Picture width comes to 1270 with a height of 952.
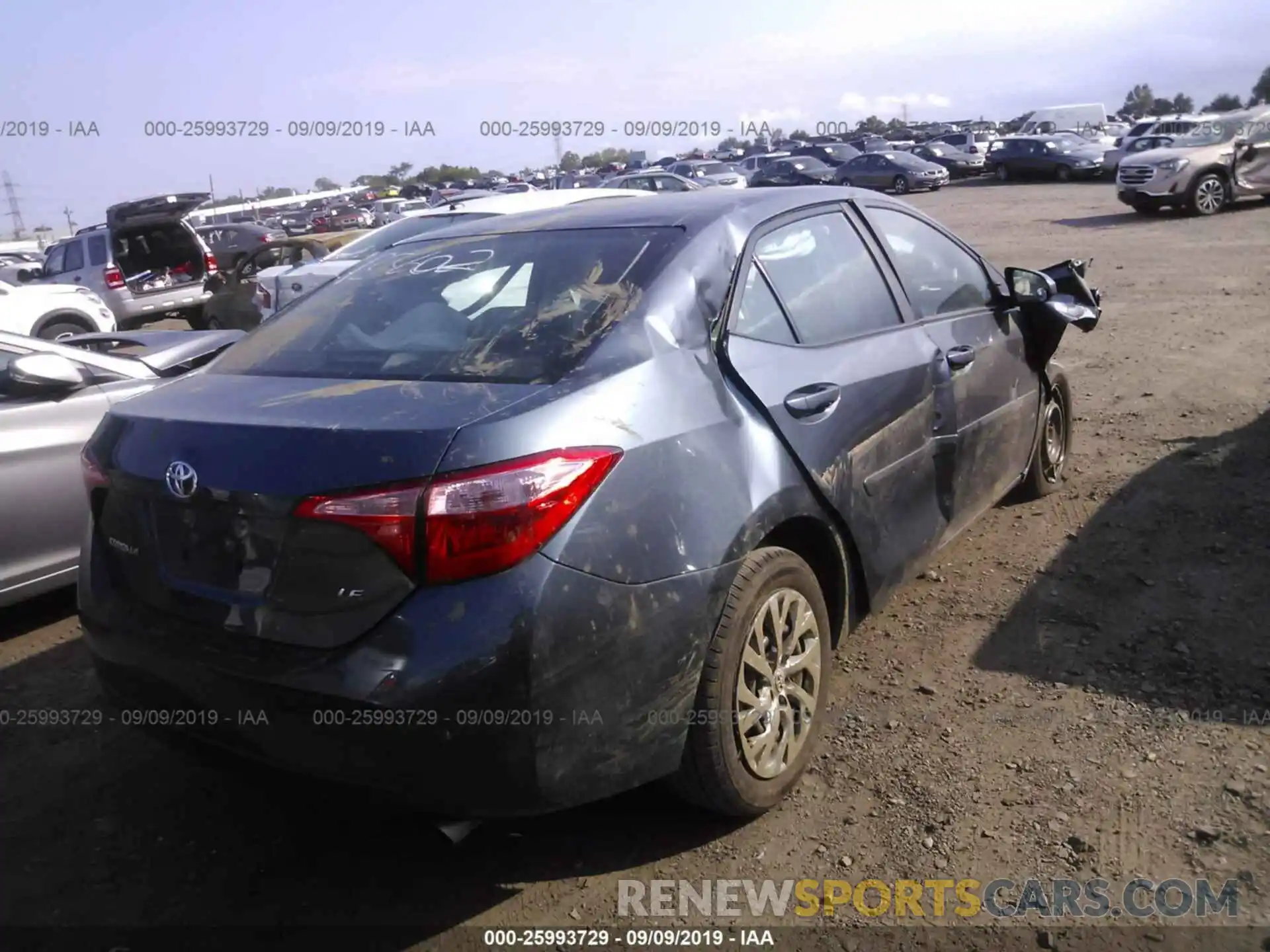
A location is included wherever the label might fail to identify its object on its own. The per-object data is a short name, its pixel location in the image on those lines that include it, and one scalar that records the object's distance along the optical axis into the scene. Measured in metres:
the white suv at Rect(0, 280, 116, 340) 10.47
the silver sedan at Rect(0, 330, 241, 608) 4.36
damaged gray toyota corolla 2.26
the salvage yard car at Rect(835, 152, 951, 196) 32.41
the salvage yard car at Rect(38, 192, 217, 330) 13.89
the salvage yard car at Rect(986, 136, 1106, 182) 30.05
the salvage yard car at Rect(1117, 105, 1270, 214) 18.36
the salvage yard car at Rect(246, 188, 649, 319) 9.09
